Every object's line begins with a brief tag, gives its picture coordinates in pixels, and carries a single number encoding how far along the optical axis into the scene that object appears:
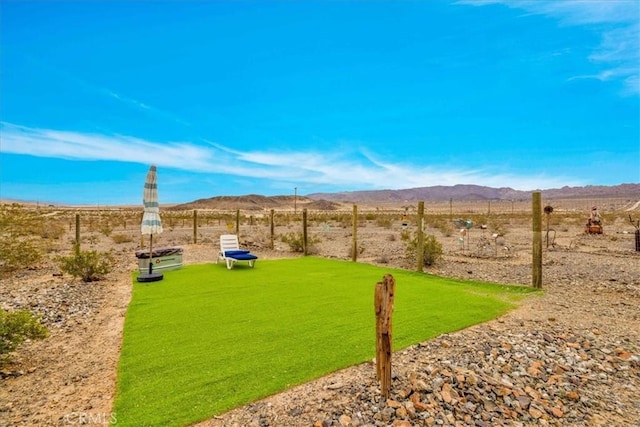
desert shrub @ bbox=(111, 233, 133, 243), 19.70
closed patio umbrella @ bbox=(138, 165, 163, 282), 8.80
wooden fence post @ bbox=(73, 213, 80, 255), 12.09
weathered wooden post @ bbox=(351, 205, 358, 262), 12.20
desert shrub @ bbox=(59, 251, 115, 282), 9.20
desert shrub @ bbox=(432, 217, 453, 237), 24.24
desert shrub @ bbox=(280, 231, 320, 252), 15.65
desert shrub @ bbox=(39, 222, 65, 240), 19.16
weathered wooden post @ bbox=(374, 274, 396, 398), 3.42
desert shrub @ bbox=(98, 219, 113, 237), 23.19
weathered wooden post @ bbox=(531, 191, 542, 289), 8.12
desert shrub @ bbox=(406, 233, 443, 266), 12.10
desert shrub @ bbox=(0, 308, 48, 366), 4.22
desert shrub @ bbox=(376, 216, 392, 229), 32.06
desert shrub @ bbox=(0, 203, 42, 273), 10.46
